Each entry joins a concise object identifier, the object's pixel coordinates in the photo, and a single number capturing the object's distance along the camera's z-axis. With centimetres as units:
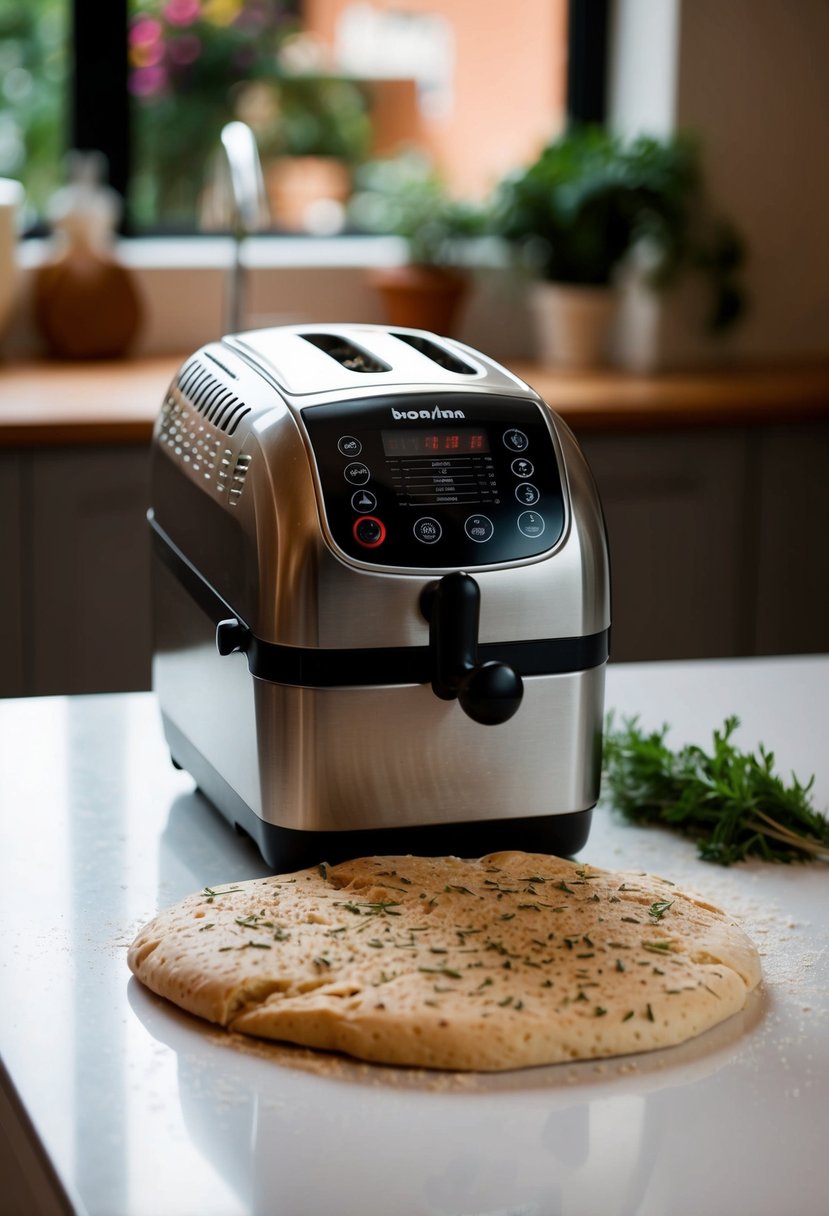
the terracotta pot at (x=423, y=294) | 306
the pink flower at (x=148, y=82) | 315
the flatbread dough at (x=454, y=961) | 73
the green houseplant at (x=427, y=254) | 305
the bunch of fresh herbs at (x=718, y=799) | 102
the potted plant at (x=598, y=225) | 299
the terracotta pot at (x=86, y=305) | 291
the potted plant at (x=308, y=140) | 330
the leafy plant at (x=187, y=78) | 315
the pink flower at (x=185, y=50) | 316
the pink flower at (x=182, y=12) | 315
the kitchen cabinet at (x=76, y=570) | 241
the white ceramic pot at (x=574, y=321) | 310
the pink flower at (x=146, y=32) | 313
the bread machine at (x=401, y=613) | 89
